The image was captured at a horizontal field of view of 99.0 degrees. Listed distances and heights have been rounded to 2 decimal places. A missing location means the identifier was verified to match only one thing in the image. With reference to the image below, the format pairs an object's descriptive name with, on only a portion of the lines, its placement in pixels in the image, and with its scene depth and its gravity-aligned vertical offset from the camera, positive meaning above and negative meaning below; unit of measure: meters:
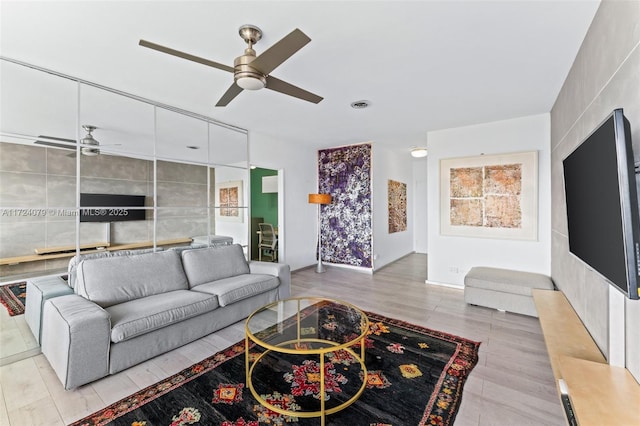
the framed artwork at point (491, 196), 3.77 +0.23
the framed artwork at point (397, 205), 6.17 +0.16
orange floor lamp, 5.55 +0.24
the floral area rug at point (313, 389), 1.71 -1.29
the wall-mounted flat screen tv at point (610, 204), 1.01 +0.03
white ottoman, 3.21 -0.95
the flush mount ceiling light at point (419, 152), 5.61 +1.23
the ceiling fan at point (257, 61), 1.60 +0.98
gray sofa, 2.01 -0.85
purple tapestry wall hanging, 5.49 +0.13
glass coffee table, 1.83 -1.27
